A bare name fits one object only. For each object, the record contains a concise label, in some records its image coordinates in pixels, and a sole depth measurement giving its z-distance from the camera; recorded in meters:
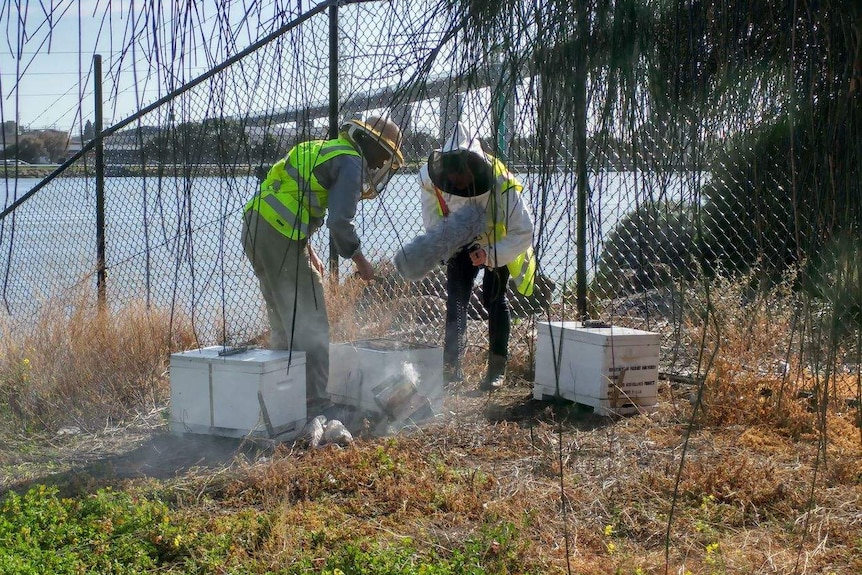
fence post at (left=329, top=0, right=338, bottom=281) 1.99
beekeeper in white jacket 5.65
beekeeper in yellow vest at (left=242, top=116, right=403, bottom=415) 5.25
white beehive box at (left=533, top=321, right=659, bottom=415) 5.76
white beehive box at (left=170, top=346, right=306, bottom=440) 5.14
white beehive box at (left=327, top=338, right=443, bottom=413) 5.79
